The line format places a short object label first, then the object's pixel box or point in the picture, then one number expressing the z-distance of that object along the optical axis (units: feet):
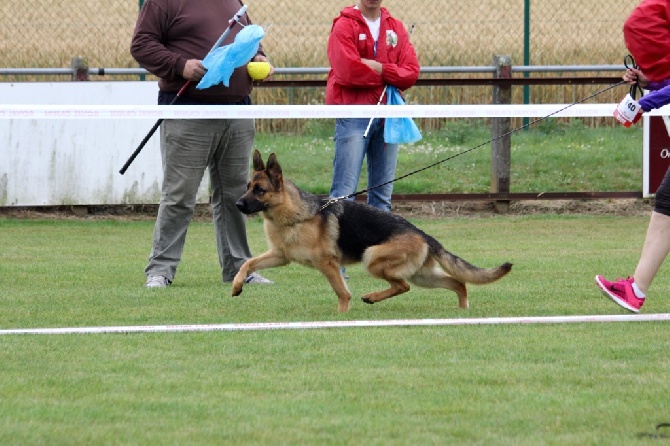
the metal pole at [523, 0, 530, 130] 102.63
